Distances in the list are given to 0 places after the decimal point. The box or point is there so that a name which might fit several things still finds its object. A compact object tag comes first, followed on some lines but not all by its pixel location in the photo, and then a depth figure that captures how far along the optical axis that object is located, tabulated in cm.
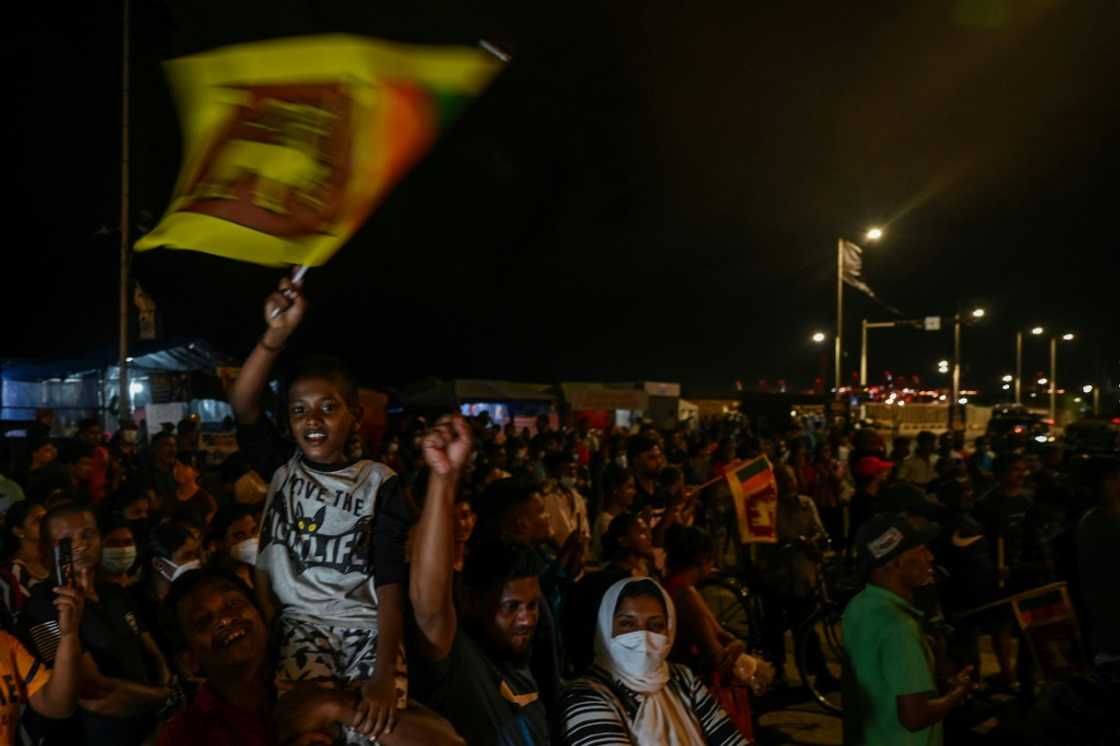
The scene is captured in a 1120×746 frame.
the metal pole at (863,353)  3225
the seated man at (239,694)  226
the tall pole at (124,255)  1367
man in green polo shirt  352
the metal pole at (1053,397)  4113
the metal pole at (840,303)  2470
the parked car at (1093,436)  1307
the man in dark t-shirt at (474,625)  234
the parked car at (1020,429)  1734
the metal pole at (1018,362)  5607
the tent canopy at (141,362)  1653
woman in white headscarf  293
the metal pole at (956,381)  2981
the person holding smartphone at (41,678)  275
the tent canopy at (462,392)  2272
